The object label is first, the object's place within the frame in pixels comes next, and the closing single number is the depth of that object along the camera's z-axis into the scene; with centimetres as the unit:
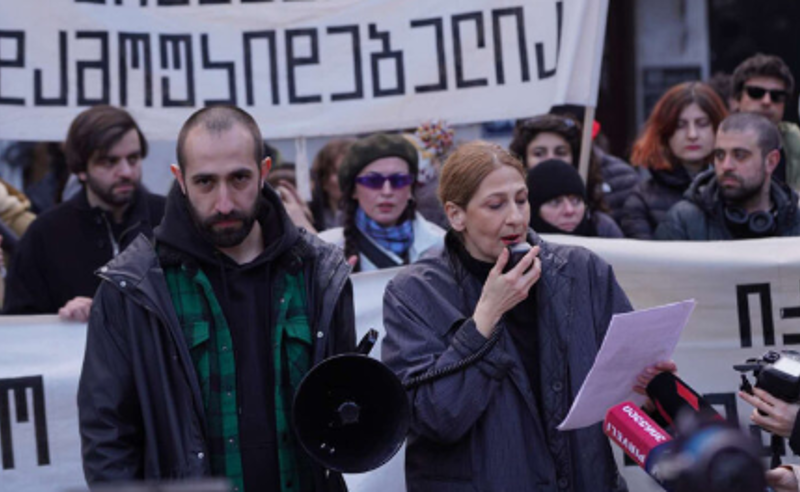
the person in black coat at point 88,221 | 582
